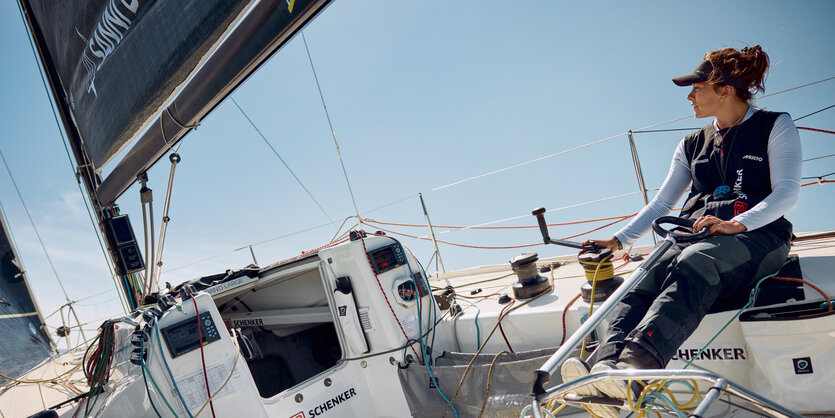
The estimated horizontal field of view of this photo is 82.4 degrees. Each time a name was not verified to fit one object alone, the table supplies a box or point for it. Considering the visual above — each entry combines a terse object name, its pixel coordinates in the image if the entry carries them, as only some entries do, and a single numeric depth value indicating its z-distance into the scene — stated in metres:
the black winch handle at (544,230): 1.62
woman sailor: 1.27
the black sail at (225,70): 1.44
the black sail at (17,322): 3.38
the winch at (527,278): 2.34
